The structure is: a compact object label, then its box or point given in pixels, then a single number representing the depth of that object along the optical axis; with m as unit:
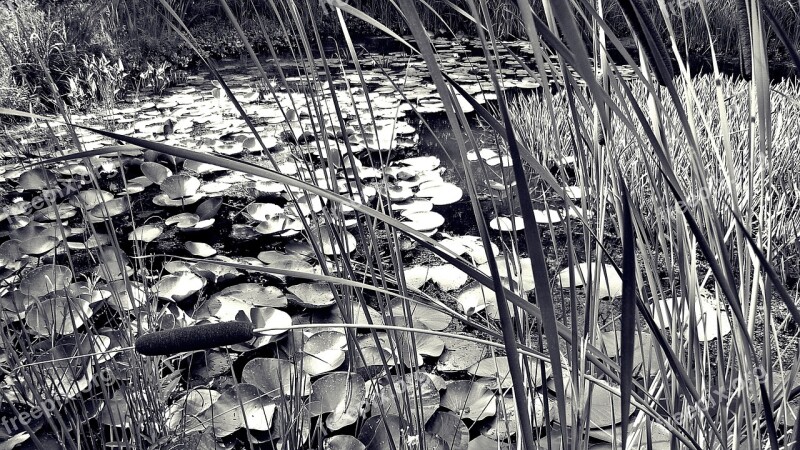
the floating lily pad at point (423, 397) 1.07
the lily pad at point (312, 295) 1.44
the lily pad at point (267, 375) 1.13
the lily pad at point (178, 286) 1.41
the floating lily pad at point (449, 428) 1.01
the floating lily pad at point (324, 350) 1.23
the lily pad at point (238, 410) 1.06
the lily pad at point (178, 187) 1.99
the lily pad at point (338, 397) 1.08
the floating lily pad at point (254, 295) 1.44
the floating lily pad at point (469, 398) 1.10
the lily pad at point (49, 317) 1.23
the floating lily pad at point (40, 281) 1.35
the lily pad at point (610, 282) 1.42
